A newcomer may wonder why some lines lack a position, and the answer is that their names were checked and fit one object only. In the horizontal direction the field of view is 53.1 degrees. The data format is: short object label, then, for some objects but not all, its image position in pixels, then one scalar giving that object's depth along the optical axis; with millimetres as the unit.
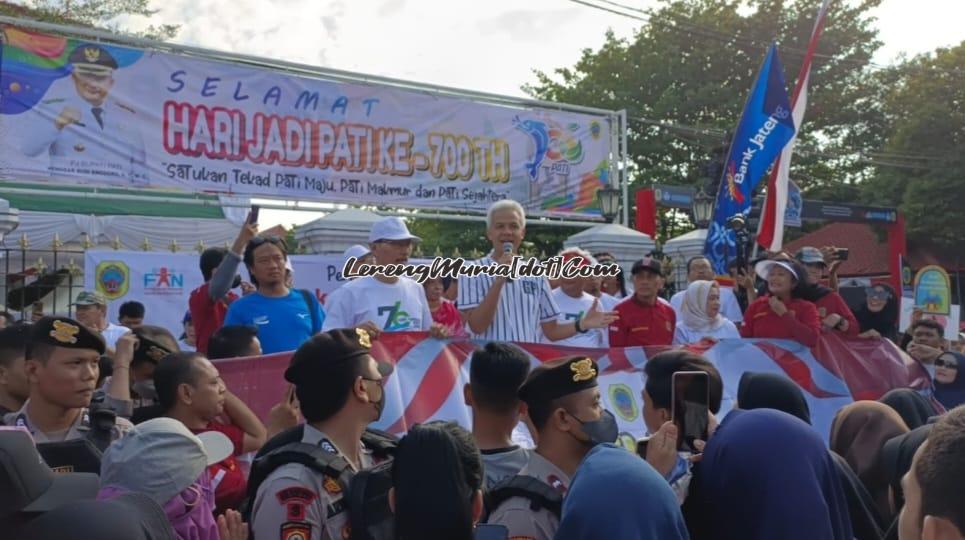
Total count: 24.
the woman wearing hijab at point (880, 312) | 8125
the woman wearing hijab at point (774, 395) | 3611
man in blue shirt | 5438
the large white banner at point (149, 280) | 8953
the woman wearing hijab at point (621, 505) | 2248
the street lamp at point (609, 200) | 13148
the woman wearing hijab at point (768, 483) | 2809
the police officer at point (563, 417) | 3086
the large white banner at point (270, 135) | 9719
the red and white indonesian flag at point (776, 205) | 11352
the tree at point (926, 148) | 31406
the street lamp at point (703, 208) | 15625
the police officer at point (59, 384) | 3707
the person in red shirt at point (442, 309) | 6255
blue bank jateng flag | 12180
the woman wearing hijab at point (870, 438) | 3994
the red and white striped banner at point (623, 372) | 5164
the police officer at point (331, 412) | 2742
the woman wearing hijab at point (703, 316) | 7410
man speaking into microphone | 5648
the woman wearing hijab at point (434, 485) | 2385
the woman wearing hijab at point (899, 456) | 3330
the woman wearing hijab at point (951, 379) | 6473
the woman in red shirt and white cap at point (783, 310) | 6836
